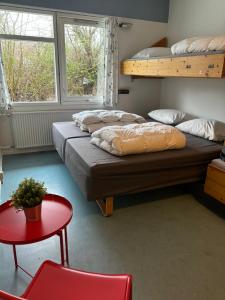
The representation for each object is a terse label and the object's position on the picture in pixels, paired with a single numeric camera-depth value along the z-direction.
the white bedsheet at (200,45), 2.19
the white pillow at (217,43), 2.14
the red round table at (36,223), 1.22
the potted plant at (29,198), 1.28
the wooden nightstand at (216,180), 2.09
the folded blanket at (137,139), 2.17
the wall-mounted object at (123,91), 4.01
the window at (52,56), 3.29
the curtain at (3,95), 3.17
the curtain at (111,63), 3.58
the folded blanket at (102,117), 3.12
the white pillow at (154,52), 3.23
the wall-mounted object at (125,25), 3.67
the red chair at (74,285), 0.95
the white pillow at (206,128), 2.70
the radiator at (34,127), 3.47
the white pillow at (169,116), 3.41
